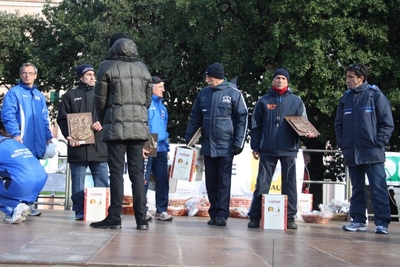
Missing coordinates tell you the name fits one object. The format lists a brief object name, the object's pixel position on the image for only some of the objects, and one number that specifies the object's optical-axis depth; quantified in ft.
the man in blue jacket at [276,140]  31.89
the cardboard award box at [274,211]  31.45
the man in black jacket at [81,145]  31.96
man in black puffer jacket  26.94
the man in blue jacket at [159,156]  33.78
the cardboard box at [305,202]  42.01
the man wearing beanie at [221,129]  32.37
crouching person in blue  29.71
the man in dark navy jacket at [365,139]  30.89
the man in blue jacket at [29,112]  32.19
